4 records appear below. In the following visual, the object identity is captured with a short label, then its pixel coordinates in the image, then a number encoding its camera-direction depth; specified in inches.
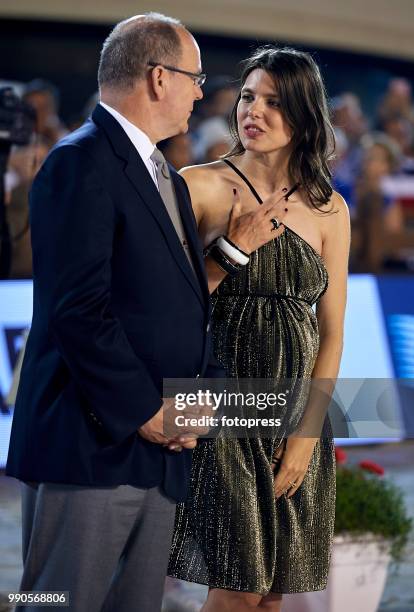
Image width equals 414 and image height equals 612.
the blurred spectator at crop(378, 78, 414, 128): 890.7
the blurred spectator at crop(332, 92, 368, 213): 758.5
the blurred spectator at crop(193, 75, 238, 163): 625.8
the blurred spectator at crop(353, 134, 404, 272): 753.0
